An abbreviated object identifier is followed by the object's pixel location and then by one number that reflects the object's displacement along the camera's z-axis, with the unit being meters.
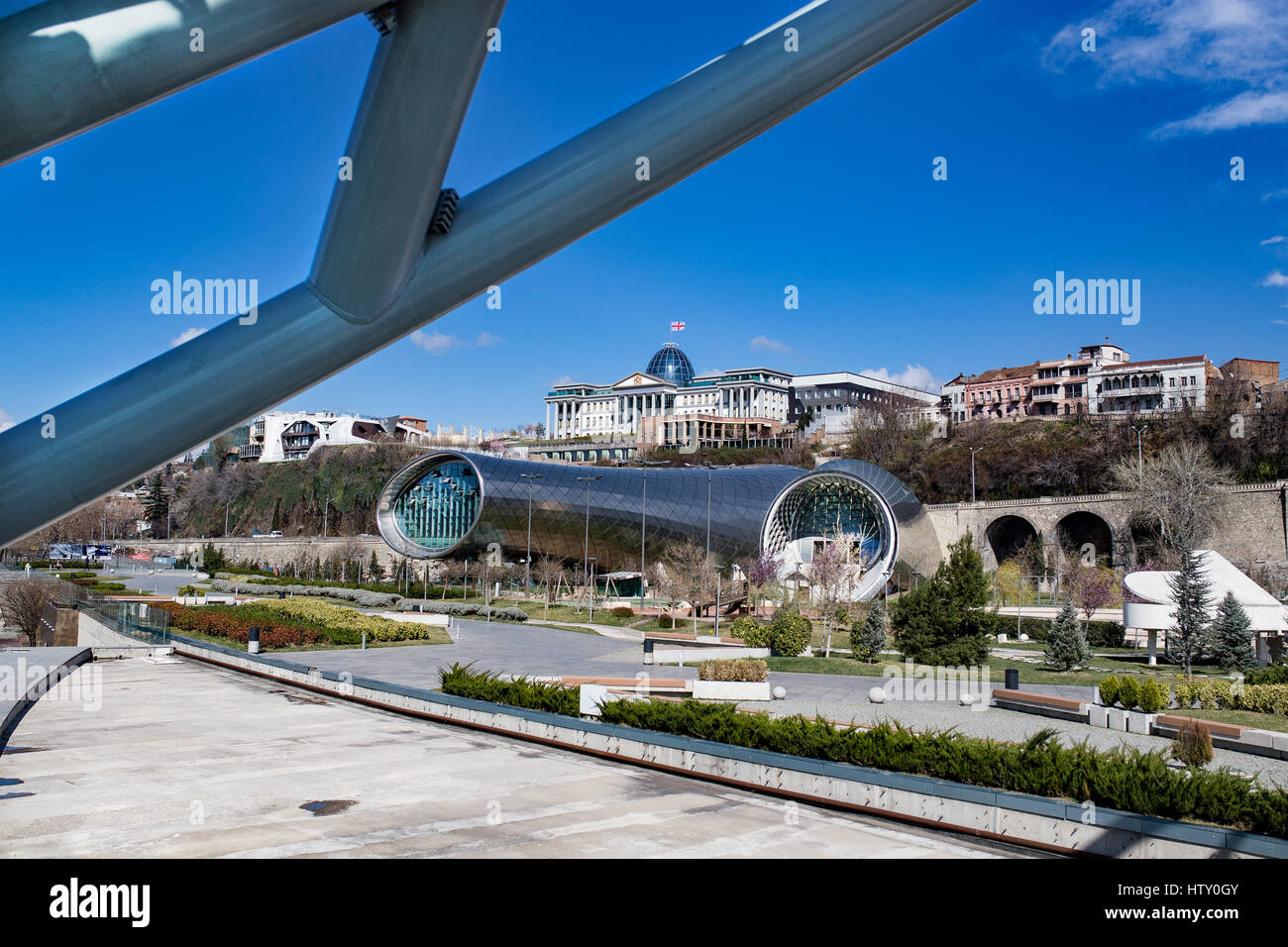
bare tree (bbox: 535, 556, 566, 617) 53.47
